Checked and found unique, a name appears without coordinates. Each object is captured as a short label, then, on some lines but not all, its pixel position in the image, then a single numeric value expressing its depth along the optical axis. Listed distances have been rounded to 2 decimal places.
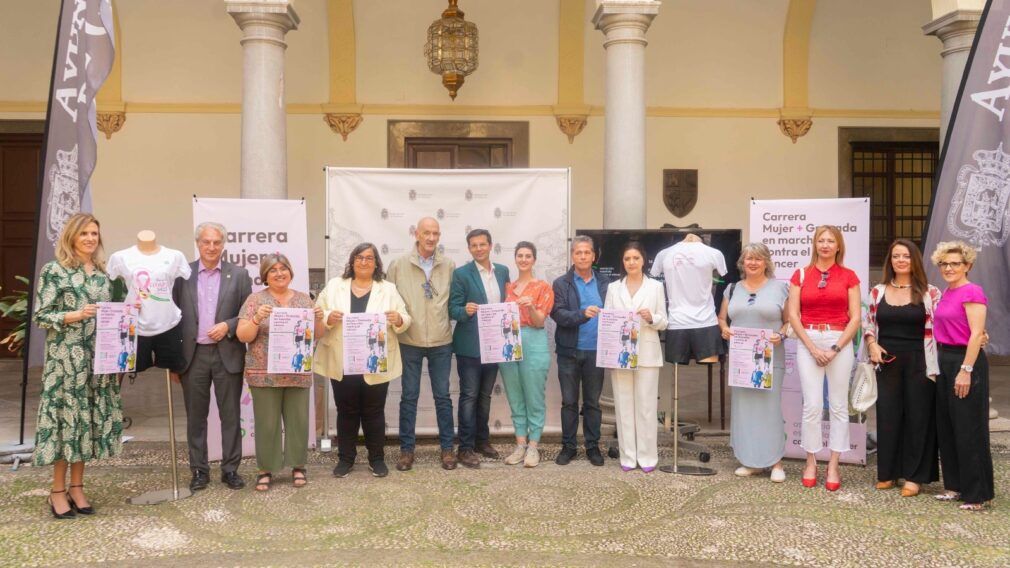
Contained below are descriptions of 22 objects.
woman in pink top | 4.81
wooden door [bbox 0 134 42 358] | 10.83
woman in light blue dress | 5.49
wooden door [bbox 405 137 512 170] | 10.88
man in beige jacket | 5.70
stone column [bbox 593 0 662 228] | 7.32
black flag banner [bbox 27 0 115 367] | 5.69
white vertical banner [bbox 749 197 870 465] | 6.06
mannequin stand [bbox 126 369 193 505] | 4.97
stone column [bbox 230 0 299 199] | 7.03
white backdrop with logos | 6.42
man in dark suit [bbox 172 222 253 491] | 5.12
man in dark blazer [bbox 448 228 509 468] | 5.78
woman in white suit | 5.68
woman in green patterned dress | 4.58
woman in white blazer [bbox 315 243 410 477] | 5.36
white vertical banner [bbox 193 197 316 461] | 5.96
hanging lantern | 9.80
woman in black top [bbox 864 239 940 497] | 5.07
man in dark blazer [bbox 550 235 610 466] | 5.78
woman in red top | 5.28
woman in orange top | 5.80
